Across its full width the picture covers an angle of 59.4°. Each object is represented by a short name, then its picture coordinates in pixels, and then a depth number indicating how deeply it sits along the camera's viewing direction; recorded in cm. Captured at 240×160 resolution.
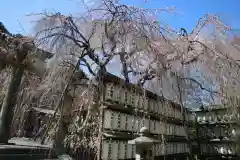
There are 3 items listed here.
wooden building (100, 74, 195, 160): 537
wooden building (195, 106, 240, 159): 994
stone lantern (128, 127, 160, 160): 450
